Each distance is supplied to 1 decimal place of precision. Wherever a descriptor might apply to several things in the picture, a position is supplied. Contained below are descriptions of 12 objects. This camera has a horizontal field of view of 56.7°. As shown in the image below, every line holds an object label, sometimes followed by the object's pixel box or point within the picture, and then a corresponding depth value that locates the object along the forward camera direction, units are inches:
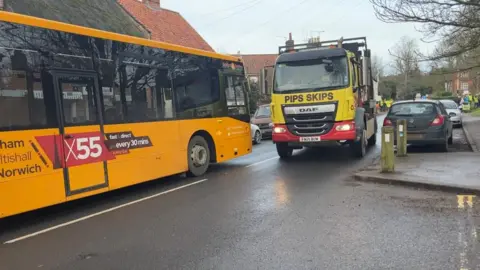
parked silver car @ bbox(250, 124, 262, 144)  745.2
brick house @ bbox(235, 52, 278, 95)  2735.2
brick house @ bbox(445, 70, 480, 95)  3539.4
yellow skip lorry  455.5
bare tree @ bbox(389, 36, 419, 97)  2569.4
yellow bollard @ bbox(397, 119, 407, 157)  458.6
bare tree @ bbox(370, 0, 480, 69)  591.5
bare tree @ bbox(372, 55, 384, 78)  3026.1
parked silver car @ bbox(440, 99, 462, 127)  923.4
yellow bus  253.0
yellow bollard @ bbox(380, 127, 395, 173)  371.9
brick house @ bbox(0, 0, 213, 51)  659.0
